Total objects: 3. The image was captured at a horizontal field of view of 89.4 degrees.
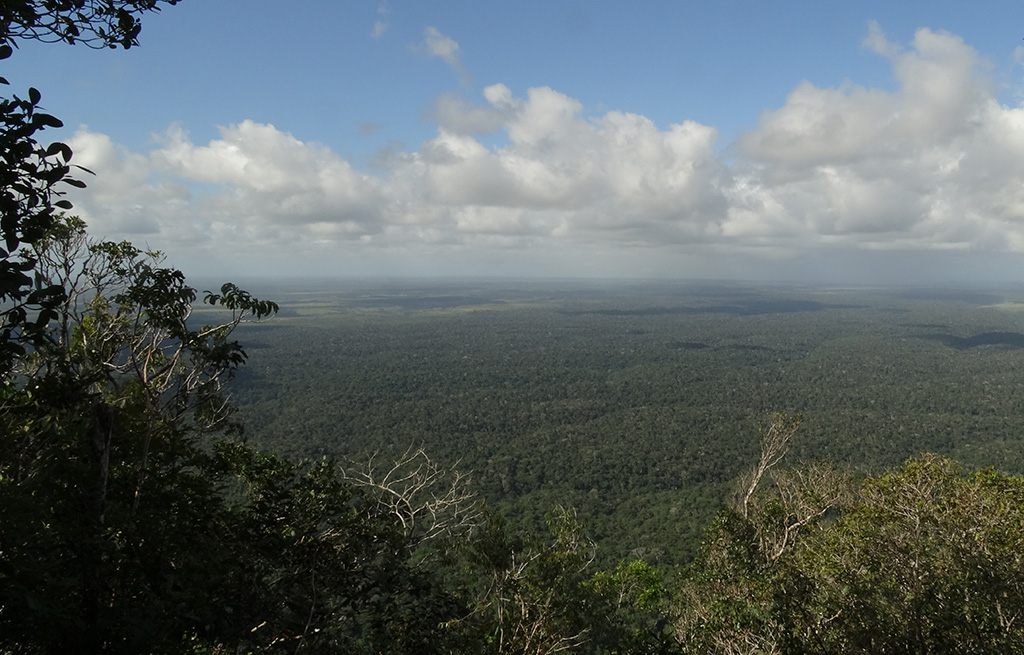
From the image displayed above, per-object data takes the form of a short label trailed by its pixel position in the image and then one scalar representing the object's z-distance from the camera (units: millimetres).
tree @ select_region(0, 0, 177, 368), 2543
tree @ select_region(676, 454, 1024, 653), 6570
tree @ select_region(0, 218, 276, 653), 3436
